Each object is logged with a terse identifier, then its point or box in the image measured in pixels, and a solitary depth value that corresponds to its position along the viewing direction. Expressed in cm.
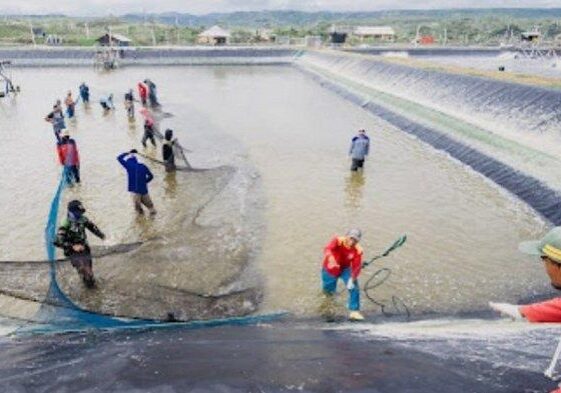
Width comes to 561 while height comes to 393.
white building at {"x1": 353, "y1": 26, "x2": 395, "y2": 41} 10344
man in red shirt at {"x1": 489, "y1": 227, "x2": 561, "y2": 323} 329
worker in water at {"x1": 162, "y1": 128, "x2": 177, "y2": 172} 1529
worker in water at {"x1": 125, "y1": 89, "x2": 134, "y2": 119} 2575
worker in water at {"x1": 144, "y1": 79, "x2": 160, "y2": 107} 2892
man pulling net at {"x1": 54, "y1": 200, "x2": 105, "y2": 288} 827
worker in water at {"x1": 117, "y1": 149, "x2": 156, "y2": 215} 1155
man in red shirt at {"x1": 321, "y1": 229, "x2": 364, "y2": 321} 805
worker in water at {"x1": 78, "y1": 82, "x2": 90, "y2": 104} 2933
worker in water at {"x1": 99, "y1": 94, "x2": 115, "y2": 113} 2819
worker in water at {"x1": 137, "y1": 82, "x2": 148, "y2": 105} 2830
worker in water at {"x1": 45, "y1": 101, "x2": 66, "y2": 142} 1939
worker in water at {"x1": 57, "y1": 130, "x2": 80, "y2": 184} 1419
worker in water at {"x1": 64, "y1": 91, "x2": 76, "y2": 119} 2492
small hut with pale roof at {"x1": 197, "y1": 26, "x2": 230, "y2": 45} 8442
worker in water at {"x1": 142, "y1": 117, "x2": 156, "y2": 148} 1908
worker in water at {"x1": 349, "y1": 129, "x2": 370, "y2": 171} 1634
